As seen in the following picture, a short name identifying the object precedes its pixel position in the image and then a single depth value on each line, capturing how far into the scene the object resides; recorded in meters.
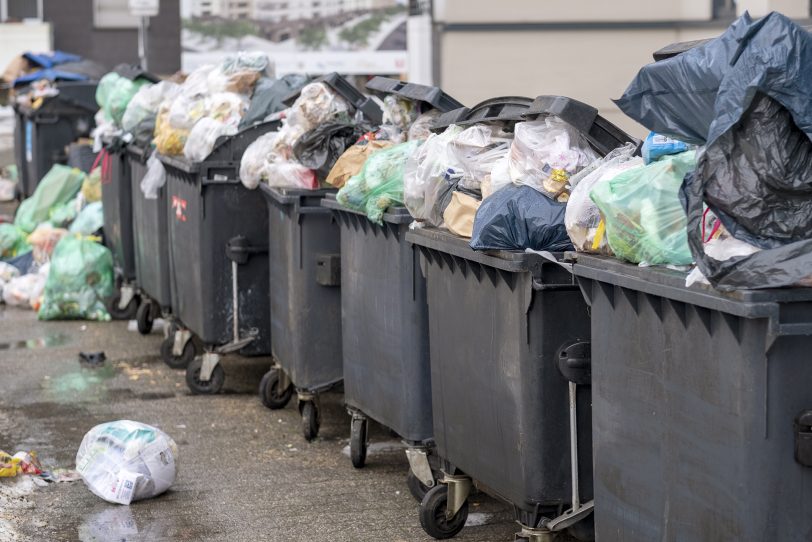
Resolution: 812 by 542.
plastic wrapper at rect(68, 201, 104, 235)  20.59
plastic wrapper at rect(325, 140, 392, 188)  11.47
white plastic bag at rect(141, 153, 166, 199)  16.08
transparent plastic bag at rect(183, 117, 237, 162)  14.21
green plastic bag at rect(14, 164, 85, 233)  23.00
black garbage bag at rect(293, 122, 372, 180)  12.19
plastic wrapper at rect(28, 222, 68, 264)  20.75
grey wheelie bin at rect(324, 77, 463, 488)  9.89
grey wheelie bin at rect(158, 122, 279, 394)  13.88
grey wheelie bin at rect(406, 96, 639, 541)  7.83
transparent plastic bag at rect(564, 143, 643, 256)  7.38
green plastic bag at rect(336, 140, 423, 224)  10.16
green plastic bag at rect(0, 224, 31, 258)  22.04
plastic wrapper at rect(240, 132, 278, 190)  13.17
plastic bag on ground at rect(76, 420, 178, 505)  10.23
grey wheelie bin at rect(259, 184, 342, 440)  11.88
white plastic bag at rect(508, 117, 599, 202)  8.22
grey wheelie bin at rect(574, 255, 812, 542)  5.94
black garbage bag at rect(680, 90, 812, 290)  6.09
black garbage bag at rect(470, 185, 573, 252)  7.99
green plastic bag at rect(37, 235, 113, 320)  18.60
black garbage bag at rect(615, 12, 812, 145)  6.00
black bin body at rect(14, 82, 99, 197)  26.43
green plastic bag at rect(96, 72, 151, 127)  19.21
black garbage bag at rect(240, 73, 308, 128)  14.71
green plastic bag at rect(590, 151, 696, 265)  6.64
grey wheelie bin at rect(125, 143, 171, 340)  16.16
